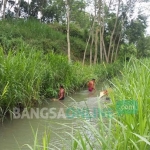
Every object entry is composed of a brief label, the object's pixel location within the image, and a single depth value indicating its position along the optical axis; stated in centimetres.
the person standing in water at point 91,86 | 962
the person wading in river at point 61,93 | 790
